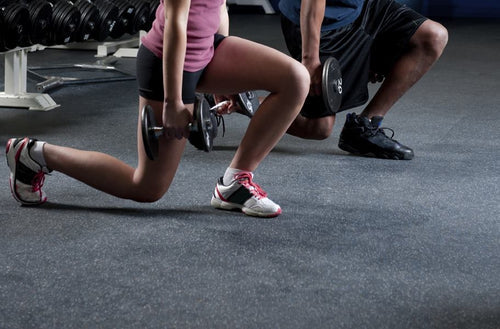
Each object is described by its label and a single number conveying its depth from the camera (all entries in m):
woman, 3.76
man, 4.73
